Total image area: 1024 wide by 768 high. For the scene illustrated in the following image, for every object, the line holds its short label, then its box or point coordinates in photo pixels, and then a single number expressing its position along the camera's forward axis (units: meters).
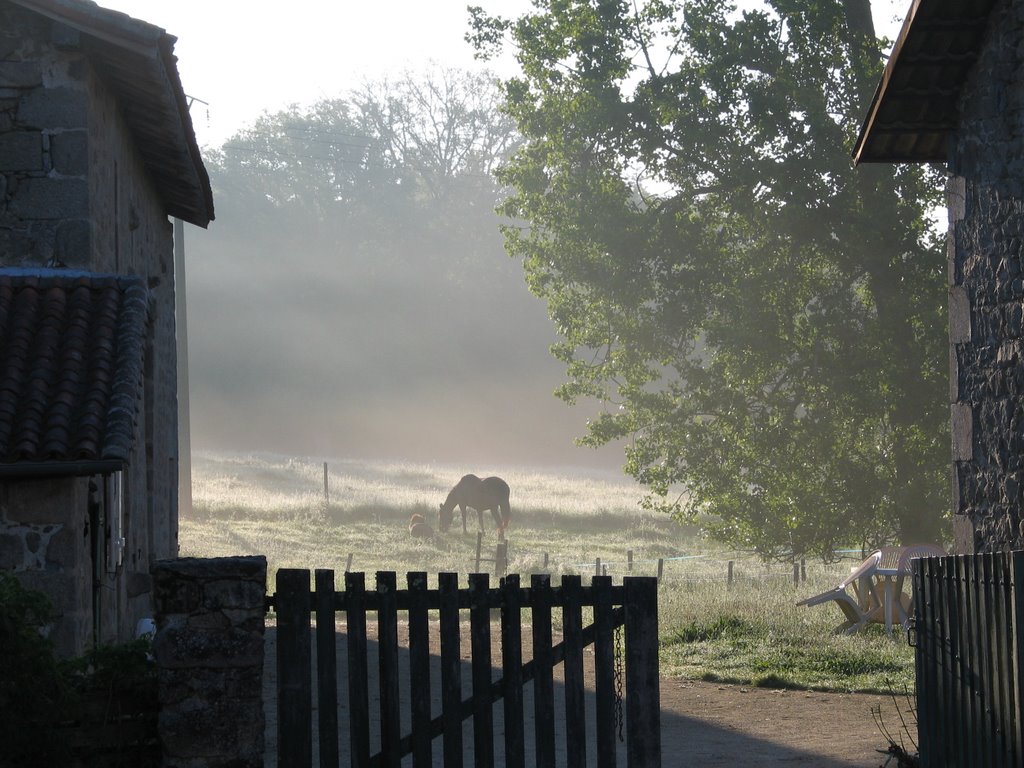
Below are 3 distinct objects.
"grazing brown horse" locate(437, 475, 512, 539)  70.37
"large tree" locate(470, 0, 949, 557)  42.09
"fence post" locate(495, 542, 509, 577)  51.09
